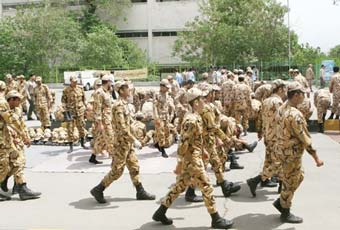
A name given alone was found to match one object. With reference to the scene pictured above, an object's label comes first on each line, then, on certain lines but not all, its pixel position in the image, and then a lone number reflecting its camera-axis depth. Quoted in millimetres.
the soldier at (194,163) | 6645
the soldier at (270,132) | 8039
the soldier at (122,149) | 8008
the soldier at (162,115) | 12039
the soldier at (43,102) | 15766
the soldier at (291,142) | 6637
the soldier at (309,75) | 29838
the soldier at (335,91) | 15508
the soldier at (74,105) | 12726
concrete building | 53688
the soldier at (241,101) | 13328
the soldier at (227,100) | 13430
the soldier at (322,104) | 15125
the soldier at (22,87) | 20109
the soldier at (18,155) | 8477
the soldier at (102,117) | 11242
